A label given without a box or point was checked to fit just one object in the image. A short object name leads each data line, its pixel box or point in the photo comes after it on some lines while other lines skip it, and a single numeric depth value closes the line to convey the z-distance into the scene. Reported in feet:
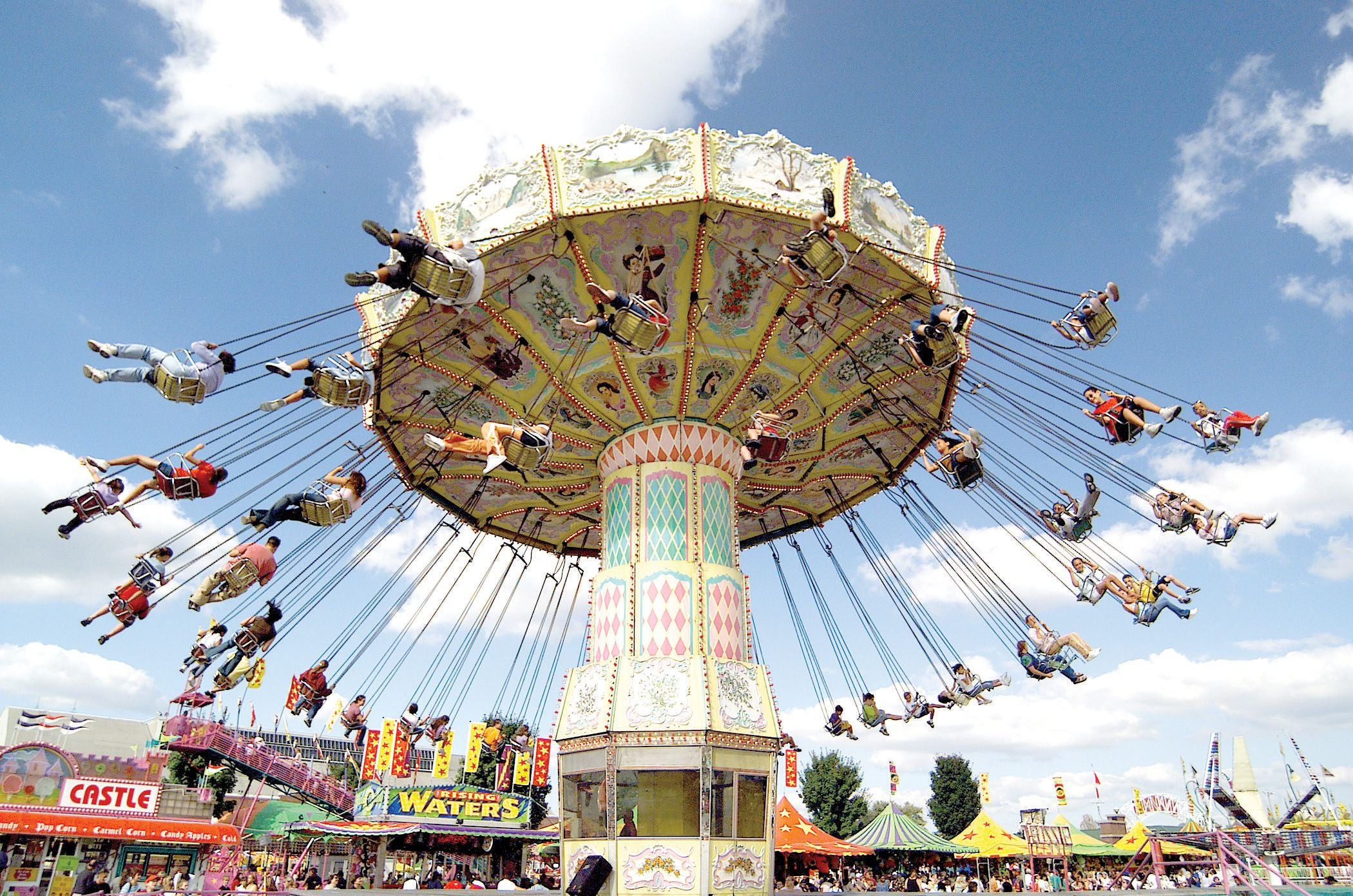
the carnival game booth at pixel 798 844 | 93.30
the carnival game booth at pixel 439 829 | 92.02
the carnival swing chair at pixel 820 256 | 37.01
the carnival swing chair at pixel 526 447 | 39.17
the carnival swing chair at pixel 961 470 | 46.80
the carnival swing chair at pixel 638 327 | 36.78
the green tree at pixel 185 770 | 115.24
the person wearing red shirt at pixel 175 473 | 37.42
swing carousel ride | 39.19
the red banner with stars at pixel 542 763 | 92.48
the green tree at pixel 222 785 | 108.58
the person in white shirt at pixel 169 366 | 34.71
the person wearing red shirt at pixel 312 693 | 52.37
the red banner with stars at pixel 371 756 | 87.01
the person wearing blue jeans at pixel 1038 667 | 52.49
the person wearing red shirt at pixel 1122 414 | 41.78
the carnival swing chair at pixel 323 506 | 42.68
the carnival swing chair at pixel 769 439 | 42.24
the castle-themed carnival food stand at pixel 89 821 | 62.08
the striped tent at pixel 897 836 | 101.30
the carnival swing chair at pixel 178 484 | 38.11
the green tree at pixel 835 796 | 150.71
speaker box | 39.22
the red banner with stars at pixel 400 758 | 84.53
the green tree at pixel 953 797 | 158.51
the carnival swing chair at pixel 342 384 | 38.60
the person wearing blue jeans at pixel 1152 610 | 45.93
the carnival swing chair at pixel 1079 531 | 48.44
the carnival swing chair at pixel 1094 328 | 40.91
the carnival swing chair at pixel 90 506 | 36.42
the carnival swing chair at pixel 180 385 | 35.40
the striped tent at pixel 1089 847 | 105.09
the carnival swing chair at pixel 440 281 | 33.37
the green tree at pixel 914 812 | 221.87
